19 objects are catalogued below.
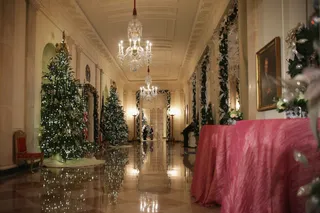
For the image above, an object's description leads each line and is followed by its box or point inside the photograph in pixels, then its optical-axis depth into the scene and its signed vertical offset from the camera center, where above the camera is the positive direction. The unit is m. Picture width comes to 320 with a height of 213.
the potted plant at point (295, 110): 3.36 +0.11
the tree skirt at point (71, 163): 8.07 -1.15
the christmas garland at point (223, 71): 8.47 +1.44
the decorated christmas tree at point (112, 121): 17.25 +0.05
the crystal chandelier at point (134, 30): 7.18 +2.23
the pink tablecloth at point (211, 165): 3.54 -0.57
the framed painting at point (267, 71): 4.75 +0.85
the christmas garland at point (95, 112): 14.25 +0.50
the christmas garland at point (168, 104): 23.98 +1.42
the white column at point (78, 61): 11.58 +2.40
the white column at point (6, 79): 6.57 +0.98
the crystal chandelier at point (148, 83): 16.47 +2.11
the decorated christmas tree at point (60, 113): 8.22 +0.26
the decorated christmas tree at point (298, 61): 3.38 +0.76
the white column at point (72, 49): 10.64 +2.72
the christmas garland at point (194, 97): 15.94 +1.34
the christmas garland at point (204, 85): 11.86 +1.57
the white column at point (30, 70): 7.59 +1.36
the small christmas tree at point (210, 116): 10.22 +0.18
